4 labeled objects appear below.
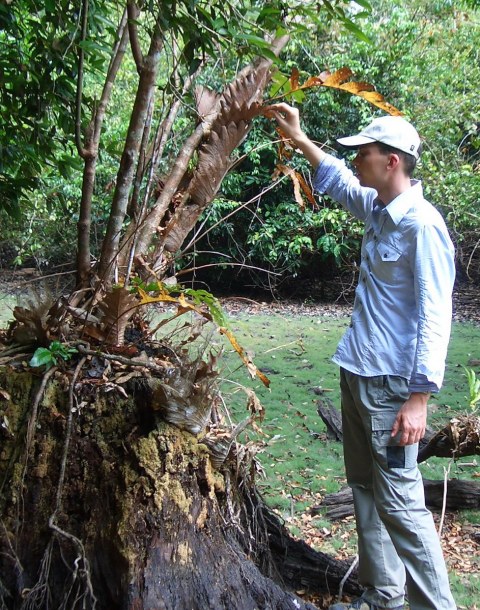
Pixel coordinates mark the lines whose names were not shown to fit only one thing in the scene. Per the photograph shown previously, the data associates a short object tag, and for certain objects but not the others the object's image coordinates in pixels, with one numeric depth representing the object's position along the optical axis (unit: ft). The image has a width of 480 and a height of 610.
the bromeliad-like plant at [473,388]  11.46
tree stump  6.04
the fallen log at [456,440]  10.13
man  6.37
